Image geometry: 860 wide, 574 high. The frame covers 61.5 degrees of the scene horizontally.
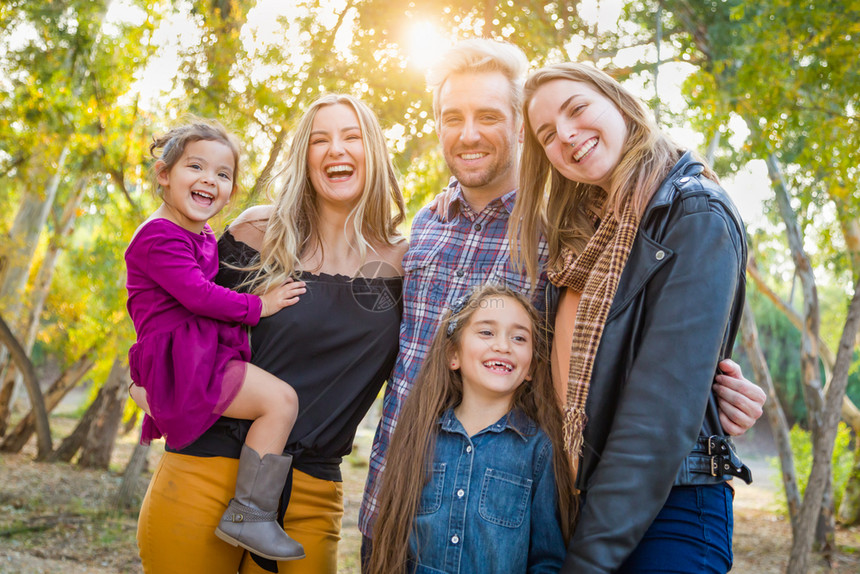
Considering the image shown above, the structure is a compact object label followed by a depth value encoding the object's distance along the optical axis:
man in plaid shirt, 2.64
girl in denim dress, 2.19
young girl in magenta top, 2.40
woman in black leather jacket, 1.67
